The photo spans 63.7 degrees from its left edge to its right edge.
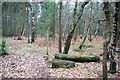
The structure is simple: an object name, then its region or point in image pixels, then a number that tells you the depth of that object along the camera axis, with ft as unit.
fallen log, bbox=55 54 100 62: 24.72
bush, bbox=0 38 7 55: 25.51
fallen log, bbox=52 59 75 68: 21.65
